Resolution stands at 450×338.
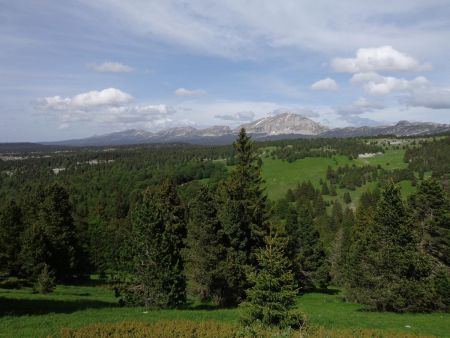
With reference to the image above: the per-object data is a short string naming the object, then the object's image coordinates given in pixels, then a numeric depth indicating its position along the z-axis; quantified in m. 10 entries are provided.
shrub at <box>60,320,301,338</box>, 14.37
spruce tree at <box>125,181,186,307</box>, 26.41
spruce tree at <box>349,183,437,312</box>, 30.31
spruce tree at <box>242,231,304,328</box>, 17.94
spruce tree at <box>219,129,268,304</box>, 32.12
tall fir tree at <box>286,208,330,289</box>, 53.38
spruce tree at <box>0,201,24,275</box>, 46.69
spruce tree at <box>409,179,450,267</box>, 38.78
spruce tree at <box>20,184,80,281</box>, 42.44
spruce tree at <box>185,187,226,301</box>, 31.48
